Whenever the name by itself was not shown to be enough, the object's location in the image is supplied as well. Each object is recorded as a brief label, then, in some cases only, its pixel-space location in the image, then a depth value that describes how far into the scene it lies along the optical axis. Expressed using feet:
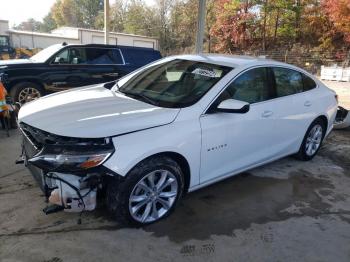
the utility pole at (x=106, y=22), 47.32
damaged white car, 9.61
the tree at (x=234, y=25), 97.53
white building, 105.70
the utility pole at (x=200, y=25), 32.76
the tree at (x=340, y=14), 78.33
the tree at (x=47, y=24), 293.78
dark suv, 25.46
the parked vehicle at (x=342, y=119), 23.98
